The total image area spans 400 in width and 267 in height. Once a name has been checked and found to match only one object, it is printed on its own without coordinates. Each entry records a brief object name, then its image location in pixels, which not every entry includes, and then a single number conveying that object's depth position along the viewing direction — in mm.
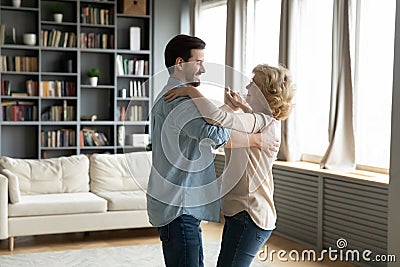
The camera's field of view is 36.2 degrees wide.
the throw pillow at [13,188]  5172
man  2002
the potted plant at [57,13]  7770
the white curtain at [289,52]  5980
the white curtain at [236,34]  6988
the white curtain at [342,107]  5148
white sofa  5195
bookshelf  7711
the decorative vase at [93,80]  7996
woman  2016
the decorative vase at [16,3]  7555
